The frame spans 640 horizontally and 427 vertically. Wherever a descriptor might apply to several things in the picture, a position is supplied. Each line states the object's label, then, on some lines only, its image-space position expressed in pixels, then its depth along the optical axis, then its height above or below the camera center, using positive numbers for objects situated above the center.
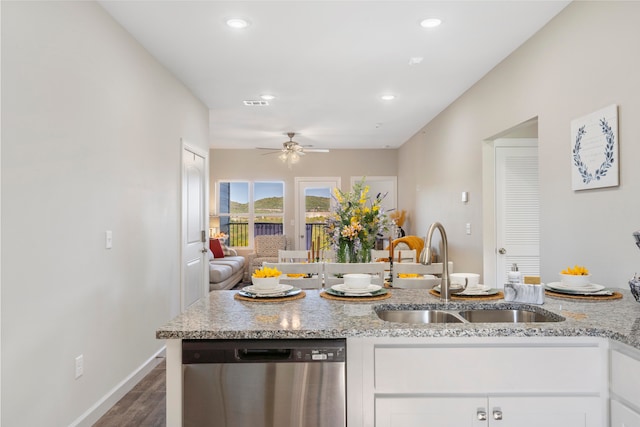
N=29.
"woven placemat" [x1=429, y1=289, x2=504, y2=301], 1.98 -0.35
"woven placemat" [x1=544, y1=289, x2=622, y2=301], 2.06 -0.36
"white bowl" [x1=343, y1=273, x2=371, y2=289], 2.08 -0.28
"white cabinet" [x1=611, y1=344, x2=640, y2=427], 1.36 -0.54
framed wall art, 2.46 +0.44
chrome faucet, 1.88 -0.18
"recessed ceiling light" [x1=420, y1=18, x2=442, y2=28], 3.06 +1.44
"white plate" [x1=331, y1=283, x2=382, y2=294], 2.04 -0.32
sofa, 6.64 -0.74
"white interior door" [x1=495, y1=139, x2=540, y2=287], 4.36 +0.17
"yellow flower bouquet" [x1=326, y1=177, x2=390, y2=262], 3.28 -0.03
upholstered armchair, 8.53 -0.46
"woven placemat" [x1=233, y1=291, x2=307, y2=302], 1.98 -0.35
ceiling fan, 7.18 +1.21
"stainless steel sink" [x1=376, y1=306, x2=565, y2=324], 1.90 -0.41
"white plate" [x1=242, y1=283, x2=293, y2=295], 2.01 -0.32
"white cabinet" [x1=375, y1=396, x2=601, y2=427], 1.49 -0.66
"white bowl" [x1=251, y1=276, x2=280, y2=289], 2.04 -0.28
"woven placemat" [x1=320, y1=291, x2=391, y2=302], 1.98 -0.35
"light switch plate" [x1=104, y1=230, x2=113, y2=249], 2.88 -0.11
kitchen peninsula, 1.49 -0.52
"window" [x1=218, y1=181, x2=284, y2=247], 9.19 +0.28
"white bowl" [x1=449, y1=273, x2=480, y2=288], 2.12 -0.28
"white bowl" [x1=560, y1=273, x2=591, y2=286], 2.18 -0.29
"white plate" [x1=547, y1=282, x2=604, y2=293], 2.14 -0.33
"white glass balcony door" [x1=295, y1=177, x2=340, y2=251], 9.19 +0.45
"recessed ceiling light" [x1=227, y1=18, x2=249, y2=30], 3.06 +1.44
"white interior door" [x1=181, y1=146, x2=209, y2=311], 4.59 -0.04
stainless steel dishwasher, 1.48 -0.56
